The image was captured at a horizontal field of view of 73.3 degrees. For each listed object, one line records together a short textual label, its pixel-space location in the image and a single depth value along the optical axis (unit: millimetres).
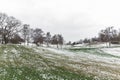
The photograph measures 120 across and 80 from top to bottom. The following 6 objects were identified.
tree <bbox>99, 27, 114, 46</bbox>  44385
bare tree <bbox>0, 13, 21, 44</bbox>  30690
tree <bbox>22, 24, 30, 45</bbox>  36702
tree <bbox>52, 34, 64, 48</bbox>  42463
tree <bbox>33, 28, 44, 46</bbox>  39365
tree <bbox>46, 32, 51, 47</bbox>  45334
